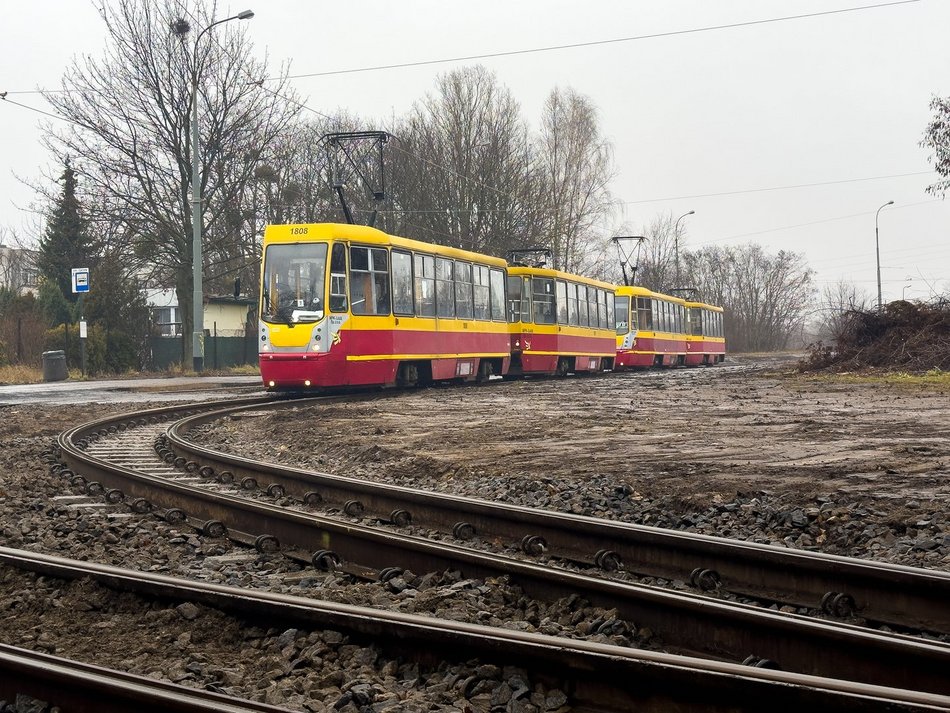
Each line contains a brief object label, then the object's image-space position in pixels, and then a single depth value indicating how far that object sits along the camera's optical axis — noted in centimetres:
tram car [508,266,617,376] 3080
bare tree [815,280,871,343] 2990
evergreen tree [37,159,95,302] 4769
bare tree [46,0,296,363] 3669
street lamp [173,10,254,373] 3275
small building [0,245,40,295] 8131
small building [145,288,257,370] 4375
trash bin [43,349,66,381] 3198
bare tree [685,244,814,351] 9744
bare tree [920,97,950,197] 2733
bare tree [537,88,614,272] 5441
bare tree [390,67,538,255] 4934
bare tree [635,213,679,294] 7788
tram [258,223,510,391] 2003
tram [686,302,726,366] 5422
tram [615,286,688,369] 4306
